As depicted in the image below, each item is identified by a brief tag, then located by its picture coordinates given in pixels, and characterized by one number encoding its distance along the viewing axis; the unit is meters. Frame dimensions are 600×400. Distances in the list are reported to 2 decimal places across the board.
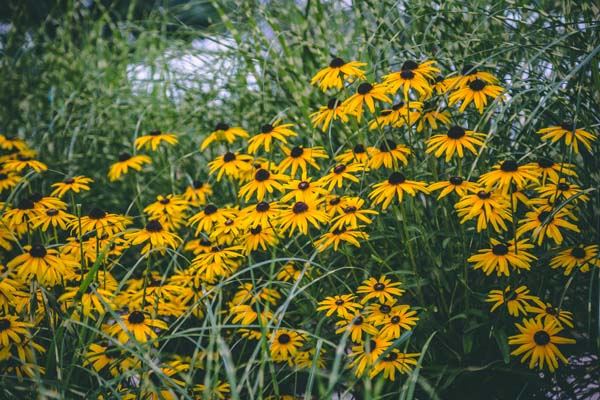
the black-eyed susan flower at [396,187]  1.62
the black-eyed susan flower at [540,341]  1.48
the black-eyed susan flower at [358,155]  1.92
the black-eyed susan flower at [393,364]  1.51
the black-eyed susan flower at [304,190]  1.76
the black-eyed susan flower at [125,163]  2.37
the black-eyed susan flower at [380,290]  1.62
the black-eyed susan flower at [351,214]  1.66
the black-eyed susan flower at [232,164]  2.05
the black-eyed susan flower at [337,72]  1.87
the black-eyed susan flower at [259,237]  1.81
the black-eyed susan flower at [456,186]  1.64
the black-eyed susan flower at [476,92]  1.71
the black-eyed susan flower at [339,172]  1.79
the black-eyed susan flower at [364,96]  1.75
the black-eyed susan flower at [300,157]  1.91
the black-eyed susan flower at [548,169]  1.67
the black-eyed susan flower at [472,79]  1.79
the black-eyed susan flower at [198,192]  2.35
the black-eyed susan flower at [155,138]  2.39
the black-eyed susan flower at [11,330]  1.52
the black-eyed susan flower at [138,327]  1.64
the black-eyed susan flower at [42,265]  1.60
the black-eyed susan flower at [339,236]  1.65
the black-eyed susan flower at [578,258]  1.58
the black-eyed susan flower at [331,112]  1.90
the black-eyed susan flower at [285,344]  1.75
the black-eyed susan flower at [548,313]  1.56
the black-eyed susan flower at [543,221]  1.58
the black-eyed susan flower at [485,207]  1.59
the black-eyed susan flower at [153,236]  1.81
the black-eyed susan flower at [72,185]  2.07
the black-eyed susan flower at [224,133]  2.32
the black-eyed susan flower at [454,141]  1.66
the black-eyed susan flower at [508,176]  1.58
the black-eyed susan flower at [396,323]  1.57
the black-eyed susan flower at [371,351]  1.52
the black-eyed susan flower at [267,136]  1.99
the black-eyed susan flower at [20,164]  2.29
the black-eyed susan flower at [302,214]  1.67
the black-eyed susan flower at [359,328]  1.58
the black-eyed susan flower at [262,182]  1.86
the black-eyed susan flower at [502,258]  1.56
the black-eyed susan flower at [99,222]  1.87
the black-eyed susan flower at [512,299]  1.58
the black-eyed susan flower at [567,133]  1.66
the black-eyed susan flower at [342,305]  1.61
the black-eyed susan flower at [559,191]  1.69
